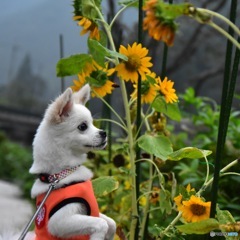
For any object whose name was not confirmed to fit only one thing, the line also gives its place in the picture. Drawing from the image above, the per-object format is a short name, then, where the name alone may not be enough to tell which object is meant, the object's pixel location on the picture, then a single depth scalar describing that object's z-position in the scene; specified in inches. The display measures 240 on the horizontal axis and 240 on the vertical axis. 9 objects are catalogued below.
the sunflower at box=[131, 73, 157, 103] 55.1
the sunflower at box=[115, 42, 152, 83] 48.8
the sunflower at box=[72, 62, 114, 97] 53.9
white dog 44.6
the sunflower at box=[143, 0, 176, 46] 33.0
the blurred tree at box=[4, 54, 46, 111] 449.1
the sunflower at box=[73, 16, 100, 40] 49.5
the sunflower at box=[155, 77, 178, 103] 52.9
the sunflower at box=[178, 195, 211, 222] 43.6
